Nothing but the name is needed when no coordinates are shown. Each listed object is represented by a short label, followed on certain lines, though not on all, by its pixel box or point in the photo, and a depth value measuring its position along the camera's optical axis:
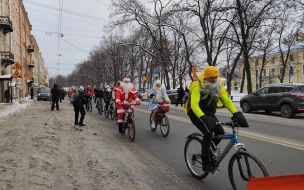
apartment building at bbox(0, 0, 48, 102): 34.50
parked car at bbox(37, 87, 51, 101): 41.66
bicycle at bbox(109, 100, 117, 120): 14.46
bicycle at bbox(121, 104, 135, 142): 8.76
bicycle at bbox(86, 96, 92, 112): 20.99
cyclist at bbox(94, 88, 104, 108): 17.73
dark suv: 15.36
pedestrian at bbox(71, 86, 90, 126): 11.05
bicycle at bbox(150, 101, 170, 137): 9.57
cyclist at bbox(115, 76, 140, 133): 9.21
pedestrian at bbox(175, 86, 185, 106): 26.70
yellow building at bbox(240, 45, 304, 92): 66.62
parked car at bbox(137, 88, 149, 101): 41.76
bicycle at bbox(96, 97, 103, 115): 17.90
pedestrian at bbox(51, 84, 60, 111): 19.77
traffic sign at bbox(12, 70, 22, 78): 20.58
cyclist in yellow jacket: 4.39
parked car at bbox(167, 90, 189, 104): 31.62
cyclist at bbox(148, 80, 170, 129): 10.14
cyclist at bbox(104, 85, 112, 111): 15.76
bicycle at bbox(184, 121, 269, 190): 3.82
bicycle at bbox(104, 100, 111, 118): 15.62
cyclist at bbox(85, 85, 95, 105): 20.11
